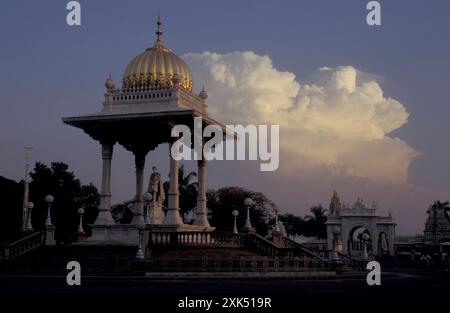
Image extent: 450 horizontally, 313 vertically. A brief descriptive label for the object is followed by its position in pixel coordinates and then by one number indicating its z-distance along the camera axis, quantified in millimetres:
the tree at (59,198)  65250
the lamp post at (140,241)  31234
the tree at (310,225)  123562
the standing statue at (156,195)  43250
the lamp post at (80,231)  43625
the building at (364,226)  99250
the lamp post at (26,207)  44712
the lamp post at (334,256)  36375
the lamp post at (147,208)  37000
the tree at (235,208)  82688
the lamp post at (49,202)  40953
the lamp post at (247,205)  40769
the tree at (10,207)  65438
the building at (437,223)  106812
